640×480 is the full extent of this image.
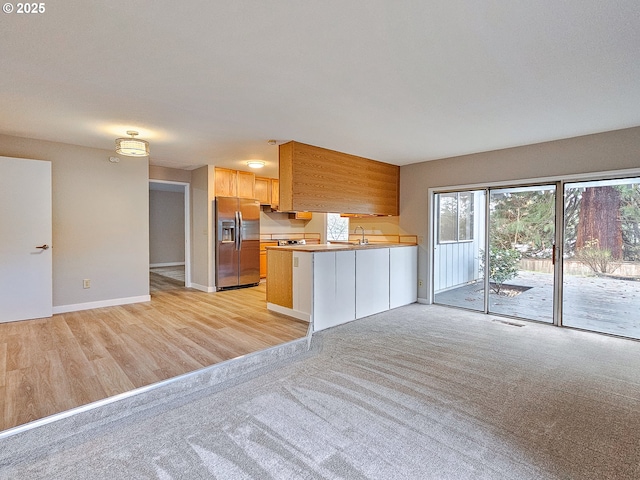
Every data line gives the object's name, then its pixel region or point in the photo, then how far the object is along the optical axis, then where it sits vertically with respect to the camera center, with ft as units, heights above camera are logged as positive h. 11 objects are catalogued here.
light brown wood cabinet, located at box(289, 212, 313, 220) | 25.22 +1.43
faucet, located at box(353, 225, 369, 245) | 20.36 +0.10
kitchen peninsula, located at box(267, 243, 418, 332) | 13.37 -2.19
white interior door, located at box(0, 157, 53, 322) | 12.79 -0.27
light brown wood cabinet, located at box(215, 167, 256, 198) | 20.37 +3.32
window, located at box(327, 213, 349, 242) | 25.14 +0.46
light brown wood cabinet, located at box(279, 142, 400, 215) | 13.98 +2.57
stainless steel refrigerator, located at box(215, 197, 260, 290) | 20.06 -0.53
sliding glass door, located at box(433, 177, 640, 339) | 12.88 -0.88
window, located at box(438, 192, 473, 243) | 18.81 +1.06
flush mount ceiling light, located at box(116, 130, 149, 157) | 12.53 +3.45
